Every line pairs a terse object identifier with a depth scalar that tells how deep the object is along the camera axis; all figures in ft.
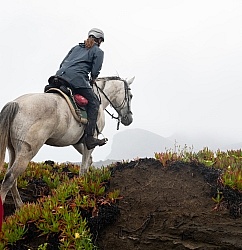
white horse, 23.04
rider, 27.84
